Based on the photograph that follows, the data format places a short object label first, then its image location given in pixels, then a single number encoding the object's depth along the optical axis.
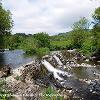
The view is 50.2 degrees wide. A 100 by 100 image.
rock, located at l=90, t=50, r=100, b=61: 20.69
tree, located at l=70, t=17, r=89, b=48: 29.78
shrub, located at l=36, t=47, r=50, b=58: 24.59
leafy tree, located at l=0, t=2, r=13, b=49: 20.08
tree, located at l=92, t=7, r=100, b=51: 22.17
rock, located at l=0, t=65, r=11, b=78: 9.80
